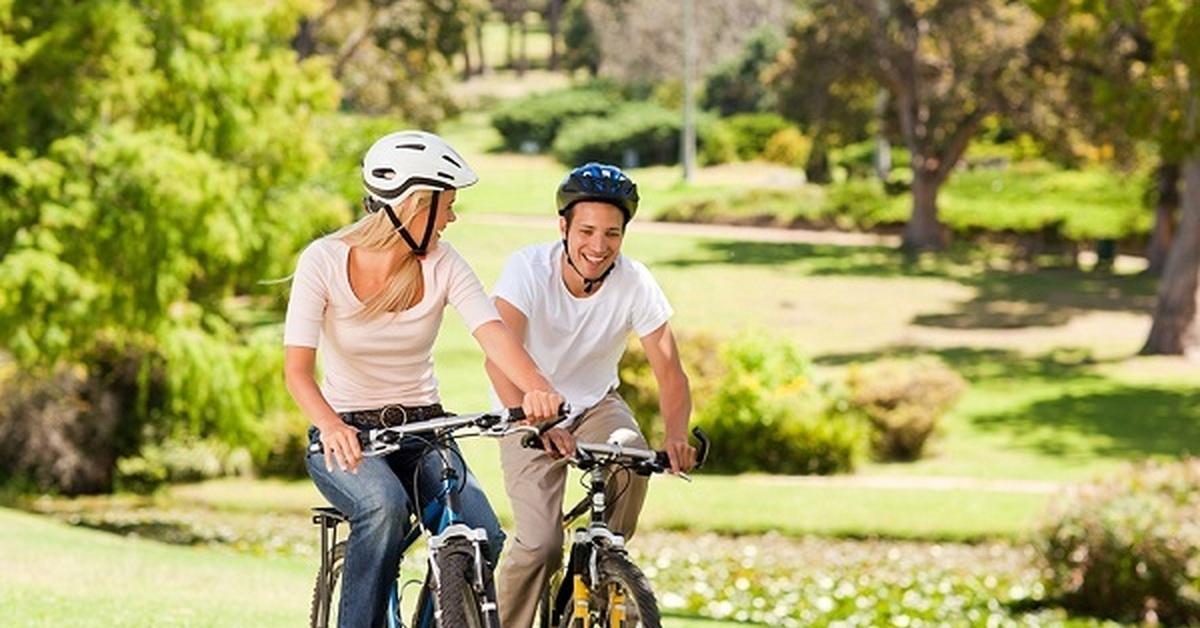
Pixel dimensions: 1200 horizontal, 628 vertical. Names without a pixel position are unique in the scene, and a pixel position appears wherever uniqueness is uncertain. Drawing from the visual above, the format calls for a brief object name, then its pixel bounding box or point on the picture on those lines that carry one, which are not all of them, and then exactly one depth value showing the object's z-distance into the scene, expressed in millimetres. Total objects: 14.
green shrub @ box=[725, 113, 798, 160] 75375
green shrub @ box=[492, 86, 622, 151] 79438
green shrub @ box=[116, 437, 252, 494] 26953
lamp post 68625
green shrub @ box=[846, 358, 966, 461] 26766
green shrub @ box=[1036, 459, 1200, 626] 15031
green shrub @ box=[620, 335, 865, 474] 25797
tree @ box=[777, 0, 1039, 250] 48375
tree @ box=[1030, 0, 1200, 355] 21781
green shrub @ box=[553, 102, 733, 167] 74812
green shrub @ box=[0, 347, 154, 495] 25750
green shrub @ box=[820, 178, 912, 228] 56281
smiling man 6379
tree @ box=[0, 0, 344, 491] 23188
